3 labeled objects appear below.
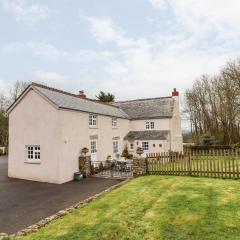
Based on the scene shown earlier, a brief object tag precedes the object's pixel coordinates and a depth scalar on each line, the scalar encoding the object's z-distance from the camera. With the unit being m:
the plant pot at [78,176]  20.37
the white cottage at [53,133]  19.75
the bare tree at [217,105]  38.28
